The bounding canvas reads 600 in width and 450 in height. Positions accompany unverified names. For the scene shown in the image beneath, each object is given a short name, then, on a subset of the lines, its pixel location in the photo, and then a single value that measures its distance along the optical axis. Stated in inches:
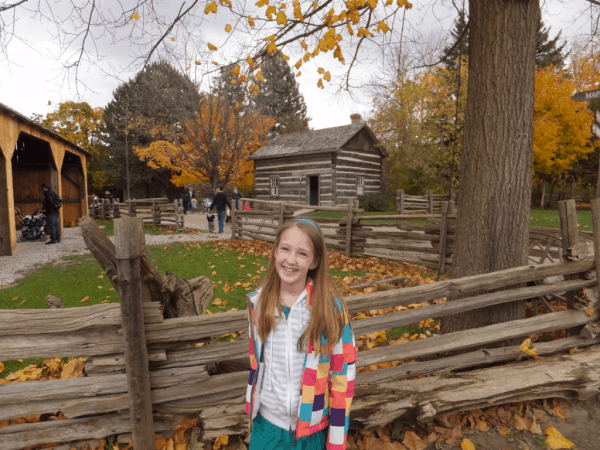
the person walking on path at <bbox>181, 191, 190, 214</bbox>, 941.7
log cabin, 877.2
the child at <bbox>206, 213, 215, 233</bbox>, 565.1
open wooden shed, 367.9
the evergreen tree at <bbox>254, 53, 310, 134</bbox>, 1674.5
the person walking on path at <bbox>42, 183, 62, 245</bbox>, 448.8
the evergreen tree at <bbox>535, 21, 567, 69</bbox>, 1117.7
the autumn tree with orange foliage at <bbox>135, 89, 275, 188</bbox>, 912.9
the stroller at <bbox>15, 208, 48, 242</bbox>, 489.1
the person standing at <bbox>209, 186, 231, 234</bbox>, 556.2
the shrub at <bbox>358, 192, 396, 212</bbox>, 885.2
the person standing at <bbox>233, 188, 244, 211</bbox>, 622.5
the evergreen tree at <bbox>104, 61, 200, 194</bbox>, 890.1
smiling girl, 64.9
